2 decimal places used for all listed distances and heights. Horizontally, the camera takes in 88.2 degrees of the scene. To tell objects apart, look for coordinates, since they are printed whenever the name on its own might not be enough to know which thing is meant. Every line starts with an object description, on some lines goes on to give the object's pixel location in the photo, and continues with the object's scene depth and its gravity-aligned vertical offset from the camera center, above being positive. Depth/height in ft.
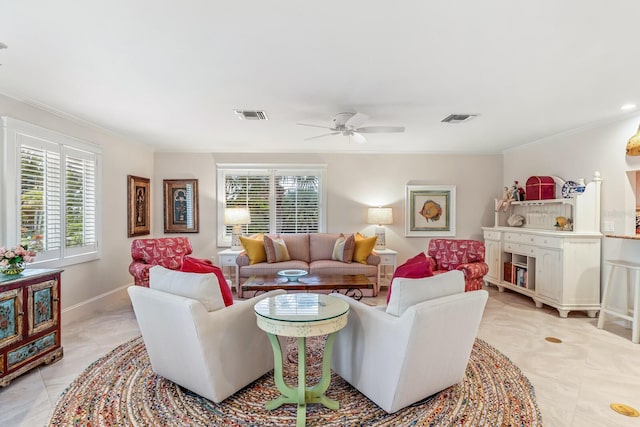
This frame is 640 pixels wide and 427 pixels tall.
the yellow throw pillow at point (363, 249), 16.97 -1.86
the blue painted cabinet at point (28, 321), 8.17 -2.91
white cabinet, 13.46 -1.83
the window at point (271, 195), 19.56 +1.07
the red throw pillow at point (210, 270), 8.12 -1.49
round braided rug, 6.91 -4.34
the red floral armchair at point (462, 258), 13.41 -2.04
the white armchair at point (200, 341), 6.89 -2.88
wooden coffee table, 12.01 -2.65
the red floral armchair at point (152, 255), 13.37 -1.90
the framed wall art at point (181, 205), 19.38 +0.45
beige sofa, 16.14 -2.56
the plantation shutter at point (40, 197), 10.85 +0.54
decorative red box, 15.78 +1.26
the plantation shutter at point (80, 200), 12.84 +0.49
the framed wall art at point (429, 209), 19.75 +0.24
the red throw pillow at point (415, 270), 8.16 -1.44
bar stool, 11.10 -3.00
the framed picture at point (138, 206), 16.76 +0.37
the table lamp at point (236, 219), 18.20 -0.34
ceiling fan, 11.44 +3.19
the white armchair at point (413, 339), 6.60 -2.70
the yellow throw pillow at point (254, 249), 16.75 -1.87
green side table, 6.66 -2.35
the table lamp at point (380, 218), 18.59 -0.28
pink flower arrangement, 8.73 -1.16
